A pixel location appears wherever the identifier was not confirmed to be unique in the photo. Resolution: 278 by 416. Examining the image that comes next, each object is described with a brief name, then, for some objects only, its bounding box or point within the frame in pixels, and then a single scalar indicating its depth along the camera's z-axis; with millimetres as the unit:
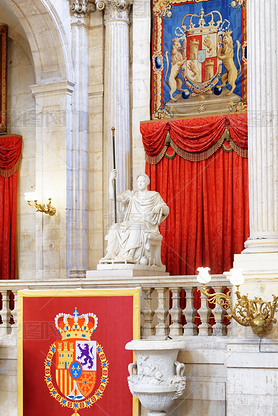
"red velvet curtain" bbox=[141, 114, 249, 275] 12164
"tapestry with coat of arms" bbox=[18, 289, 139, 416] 9078
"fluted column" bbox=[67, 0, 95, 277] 13094
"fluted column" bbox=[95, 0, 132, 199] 13164
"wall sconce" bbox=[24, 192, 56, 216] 12992
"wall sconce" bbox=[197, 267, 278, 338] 7840
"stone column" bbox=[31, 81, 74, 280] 13016
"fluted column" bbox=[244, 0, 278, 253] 8414
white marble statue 10727
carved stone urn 8273
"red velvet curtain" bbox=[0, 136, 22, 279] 13891
